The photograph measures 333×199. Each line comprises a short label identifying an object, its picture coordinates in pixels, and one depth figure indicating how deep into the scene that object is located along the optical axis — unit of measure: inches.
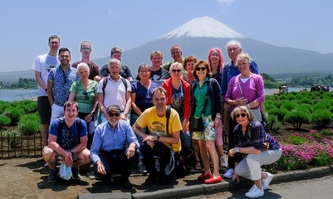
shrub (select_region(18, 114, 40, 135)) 400.2
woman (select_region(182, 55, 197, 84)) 257.3
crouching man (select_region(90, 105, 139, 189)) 215.9
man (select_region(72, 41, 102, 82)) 260.3
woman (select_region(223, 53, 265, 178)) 230.7
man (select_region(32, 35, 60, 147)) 264.7
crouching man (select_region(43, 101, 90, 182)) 218.4
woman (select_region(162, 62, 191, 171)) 237.5
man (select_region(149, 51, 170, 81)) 266.4
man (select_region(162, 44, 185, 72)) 278.3
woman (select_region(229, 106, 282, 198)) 213.3
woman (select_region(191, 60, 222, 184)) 228.5
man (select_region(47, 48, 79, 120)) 247.4
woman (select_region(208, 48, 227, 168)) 248.4
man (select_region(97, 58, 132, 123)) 239.8
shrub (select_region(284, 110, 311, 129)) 510.0
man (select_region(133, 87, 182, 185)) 223.9
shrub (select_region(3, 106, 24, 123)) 541.5
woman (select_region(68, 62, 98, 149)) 240.7
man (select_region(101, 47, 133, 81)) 268.5
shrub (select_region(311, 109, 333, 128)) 513.3
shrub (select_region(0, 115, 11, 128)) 476.9
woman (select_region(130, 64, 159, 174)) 247.9
